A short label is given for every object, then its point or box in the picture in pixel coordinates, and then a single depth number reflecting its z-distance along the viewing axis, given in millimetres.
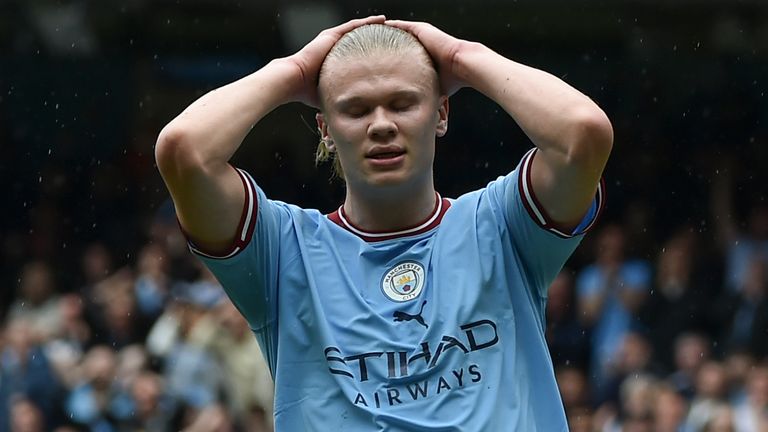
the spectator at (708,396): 10703
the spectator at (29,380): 11789
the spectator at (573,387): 11802
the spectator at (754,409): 10438
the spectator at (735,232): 12820
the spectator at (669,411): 10766
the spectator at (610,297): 12250
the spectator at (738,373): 10758
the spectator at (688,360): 11156
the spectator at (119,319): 12547
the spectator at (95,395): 11711
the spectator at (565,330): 12234
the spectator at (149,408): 11625
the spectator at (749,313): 11875
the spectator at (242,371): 11602
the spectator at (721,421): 10477
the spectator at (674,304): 11906
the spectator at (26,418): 11641
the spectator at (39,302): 12922
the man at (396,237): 4164
